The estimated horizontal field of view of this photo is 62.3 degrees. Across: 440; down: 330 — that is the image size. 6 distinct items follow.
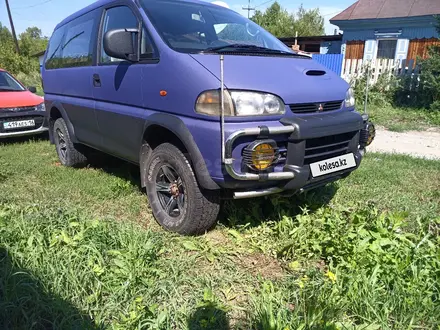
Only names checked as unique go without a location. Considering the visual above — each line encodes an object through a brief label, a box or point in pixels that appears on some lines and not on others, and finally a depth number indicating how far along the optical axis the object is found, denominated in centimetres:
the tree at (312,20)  4366
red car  659
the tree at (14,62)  2386
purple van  250
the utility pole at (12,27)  2833
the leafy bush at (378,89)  1056
